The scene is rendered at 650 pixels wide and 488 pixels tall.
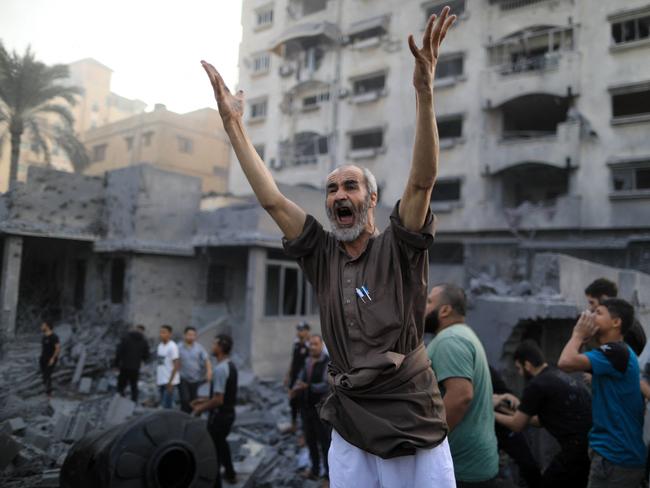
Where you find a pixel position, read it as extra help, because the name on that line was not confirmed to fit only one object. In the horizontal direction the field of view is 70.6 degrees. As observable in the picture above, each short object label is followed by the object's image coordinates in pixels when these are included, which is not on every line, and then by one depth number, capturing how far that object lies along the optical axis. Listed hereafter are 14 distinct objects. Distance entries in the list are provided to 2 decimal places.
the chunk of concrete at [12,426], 3.62
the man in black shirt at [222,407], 5.46
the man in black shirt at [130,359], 8.67
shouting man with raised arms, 1.63
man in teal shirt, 2.52
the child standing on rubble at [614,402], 2.98
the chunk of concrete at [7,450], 3.44
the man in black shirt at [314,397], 6.00
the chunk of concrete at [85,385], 9.23
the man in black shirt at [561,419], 3.74
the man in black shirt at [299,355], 7.79
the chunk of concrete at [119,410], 6.38
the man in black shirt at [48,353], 5.33
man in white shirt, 8.40
